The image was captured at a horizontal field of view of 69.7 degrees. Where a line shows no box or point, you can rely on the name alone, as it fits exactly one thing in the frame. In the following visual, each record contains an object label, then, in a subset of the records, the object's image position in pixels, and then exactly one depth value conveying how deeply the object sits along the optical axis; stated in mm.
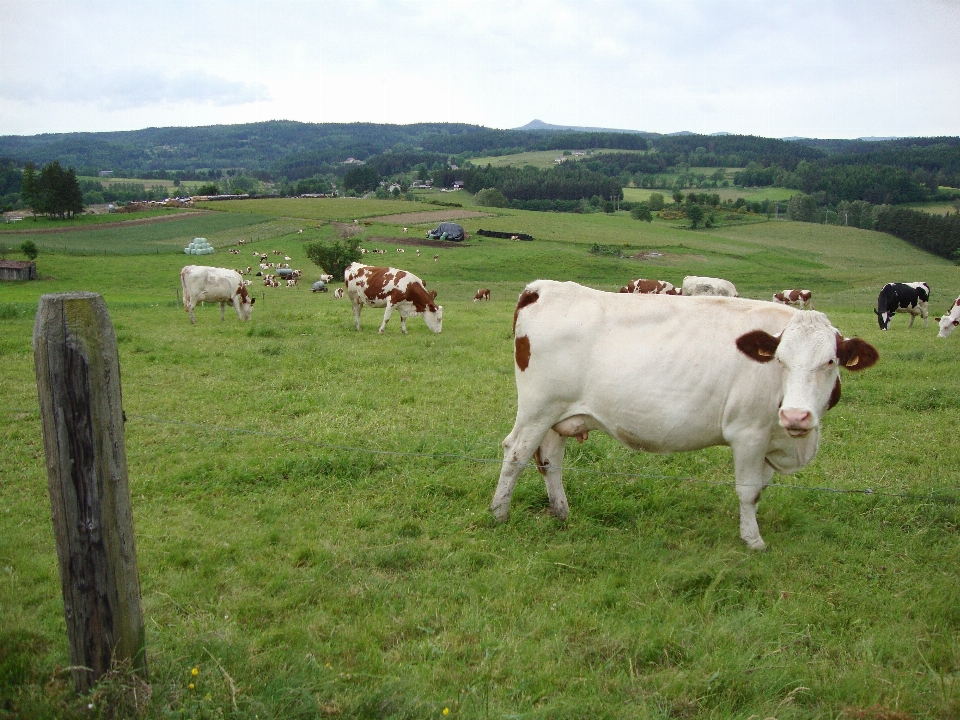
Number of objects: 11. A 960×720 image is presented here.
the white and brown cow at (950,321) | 21656
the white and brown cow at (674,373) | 5945
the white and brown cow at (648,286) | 27453
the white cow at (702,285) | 27062
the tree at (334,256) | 52312
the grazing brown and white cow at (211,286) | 21547
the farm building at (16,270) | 43406
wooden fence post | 3475
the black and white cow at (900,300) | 23875
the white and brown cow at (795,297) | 30422
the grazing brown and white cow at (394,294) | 19453
